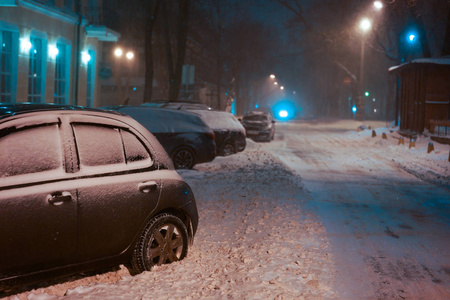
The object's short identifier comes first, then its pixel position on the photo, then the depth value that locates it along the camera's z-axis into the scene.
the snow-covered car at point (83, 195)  4.18
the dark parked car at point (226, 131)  18.08
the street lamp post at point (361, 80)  36.03
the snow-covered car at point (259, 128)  27.42
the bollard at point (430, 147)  20.83
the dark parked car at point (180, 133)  14.10
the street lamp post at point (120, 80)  50.62
